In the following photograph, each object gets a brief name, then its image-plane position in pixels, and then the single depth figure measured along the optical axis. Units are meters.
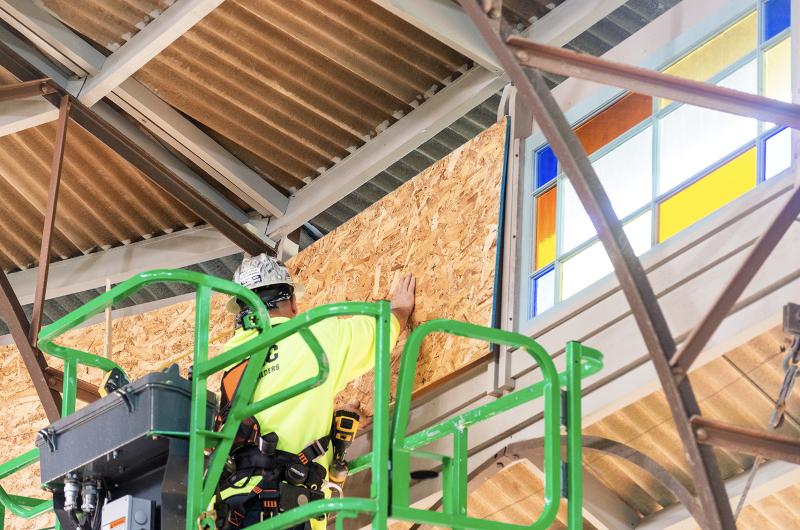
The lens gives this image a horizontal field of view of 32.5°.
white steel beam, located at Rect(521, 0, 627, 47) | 10.57
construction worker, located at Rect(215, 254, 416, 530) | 7.91
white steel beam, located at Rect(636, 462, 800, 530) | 8.21
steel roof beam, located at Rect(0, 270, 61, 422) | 11.13
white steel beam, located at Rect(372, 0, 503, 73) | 10.77
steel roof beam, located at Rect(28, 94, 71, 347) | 11.19
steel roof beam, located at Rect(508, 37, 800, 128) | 6.65
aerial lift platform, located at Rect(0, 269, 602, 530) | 7.08
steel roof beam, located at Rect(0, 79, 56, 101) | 11.67
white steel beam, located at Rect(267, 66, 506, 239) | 11.59
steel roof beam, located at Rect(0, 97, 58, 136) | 12.30
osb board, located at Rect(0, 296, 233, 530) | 12.99
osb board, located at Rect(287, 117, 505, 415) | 9.70
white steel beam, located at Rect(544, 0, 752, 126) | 8.67
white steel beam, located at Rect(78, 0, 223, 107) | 11.35
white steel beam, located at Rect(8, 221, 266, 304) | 13.86
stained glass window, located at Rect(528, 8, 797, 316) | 8.06
